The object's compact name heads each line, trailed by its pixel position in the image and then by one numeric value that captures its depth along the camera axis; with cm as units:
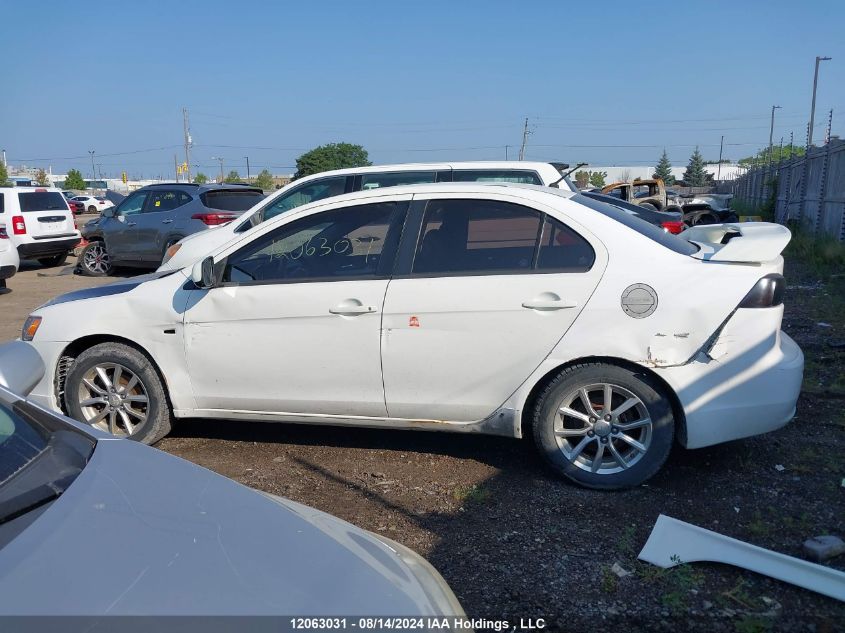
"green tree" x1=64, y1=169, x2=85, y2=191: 8169
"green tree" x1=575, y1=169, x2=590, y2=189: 6625
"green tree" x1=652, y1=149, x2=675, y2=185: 9536
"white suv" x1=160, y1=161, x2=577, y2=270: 862
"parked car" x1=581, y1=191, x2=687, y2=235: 1032
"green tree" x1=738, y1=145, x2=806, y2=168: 6322
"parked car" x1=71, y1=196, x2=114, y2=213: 5075
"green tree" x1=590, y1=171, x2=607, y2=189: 7905
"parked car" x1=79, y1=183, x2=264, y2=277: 1320
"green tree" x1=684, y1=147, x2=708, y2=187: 9239
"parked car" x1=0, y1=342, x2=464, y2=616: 176
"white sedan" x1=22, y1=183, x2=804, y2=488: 406
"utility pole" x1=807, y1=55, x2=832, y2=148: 3788
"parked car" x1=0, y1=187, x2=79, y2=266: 1484
